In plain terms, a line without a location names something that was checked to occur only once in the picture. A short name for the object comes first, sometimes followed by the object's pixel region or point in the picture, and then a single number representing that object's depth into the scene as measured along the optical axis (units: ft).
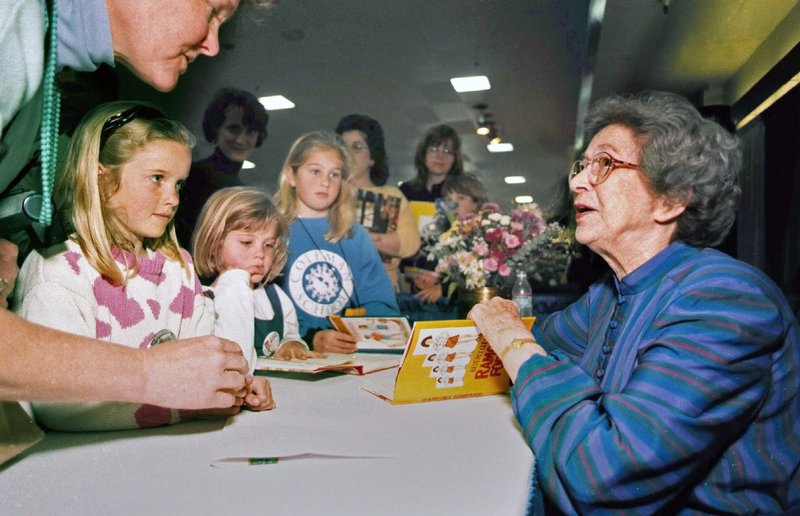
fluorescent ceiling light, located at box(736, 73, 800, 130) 11.66
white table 2.29
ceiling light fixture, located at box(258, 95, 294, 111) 7.68
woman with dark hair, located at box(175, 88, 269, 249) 6.13
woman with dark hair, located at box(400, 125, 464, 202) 9.37
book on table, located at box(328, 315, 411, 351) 6.68
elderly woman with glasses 2.59
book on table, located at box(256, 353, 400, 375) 4.85
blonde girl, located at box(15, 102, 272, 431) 3.31
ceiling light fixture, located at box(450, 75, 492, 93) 9.36
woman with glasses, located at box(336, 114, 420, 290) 8.70
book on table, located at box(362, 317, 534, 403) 3.69
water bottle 7.68
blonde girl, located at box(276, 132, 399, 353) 7.18
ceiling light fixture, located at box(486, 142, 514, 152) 9.82
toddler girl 5.40
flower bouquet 7.52
